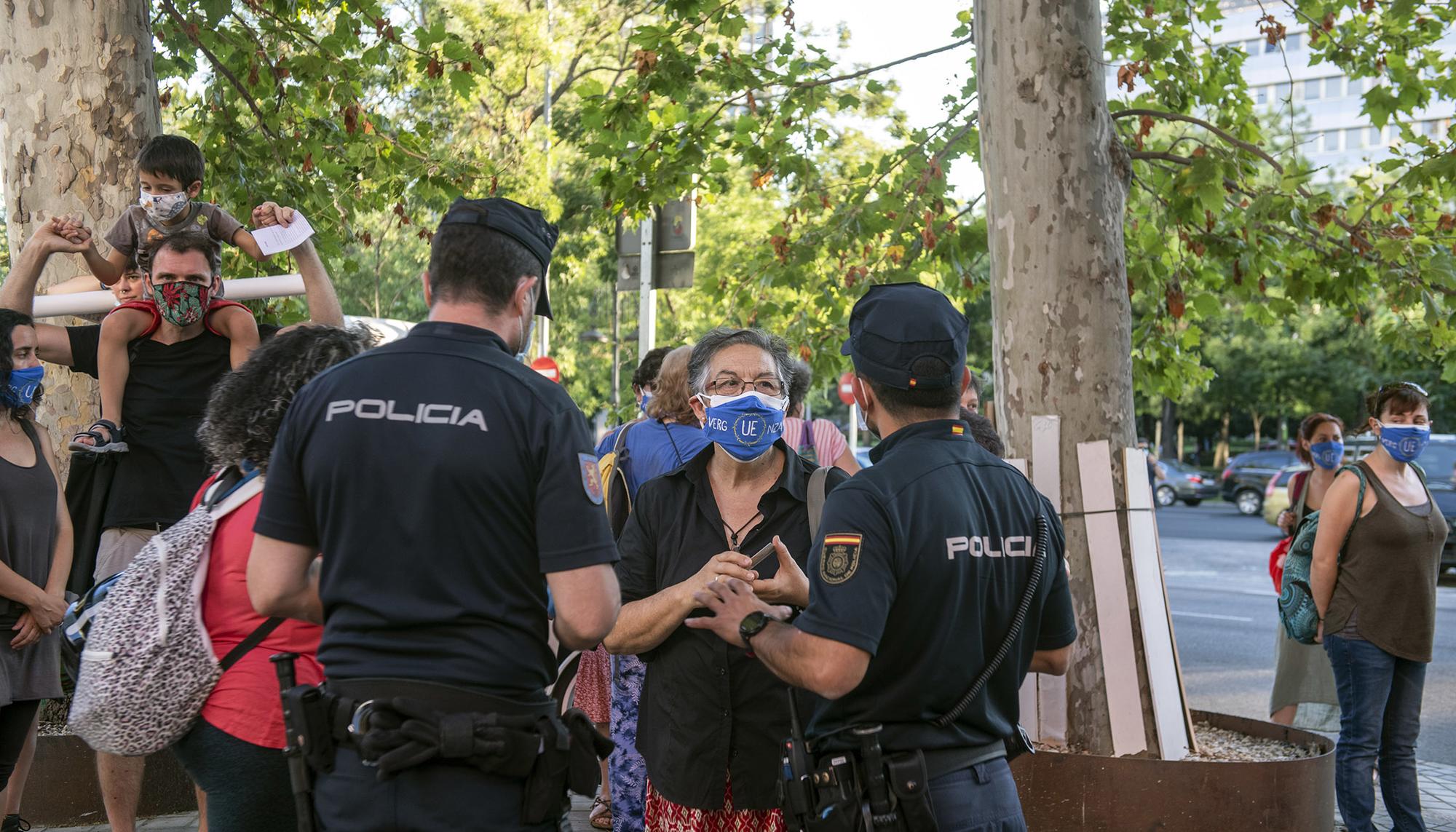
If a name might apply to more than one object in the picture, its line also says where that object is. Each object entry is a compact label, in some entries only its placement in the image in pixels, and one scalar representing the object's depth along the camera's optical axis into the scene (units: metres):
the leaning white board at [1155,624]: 5.77
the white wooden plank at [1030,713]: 5.96
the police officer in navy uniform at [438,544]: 2.48
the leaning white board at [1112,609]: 5.77
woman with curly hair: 2.81
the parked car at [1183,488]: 35.69
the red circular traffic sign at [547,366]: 21.92
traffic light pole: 11.05
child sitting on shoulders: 4.38
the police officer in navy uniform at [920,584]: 2.71
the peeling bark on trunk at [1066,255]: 5.95
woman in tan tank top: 5.52
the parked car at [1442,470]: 17.72
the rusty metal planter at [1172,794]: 5.25
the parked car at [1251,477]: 32.25
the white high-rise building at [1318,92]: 79.12
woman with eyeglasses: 3.46
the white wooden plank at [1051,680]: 5.92
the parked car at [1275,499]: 23.08
